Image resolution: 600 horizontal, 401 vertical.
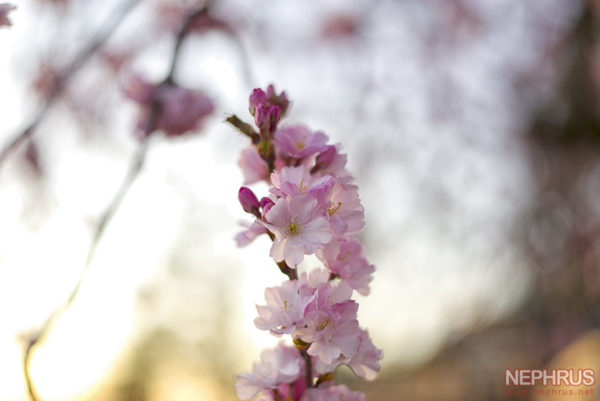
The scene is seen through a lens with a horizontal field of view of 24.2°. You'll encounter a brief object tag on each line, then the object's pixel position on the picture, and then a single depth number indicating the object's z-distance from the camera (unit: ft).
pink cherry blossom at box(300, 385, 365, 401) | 1.73
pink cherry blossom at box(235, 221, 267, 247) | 1.77
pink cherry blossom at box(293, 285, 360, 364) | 1.69
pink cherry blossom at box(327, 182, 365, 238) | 1.70
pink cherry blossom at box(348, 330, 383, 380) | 1.75
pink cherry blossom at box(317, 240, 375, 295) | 1.75
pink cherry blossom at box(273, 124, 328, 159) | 1.77
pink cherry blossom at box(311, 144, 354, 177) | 1.77
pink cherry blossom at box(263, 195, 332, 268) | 1.68
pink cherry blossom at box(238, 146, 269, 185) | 1.82
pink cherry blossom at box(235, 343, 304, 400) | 1.75
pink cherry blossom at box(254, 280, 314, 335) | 1.69
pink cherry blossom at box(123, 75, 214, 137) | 2.40
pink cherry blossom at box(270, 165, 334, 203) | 1.68
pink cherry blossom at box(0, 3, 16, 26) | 1.83
